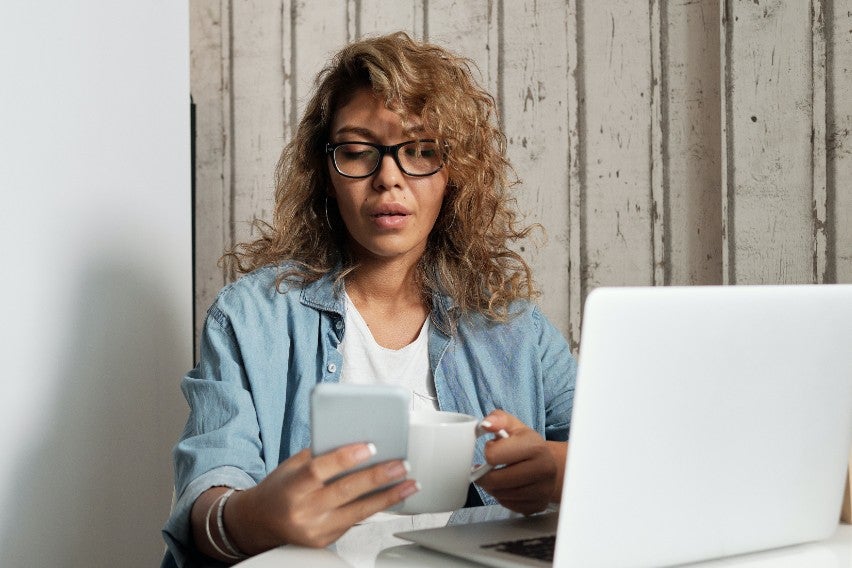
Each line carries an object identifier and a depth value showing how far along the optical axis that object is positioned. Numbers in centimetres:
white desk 78
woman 130
